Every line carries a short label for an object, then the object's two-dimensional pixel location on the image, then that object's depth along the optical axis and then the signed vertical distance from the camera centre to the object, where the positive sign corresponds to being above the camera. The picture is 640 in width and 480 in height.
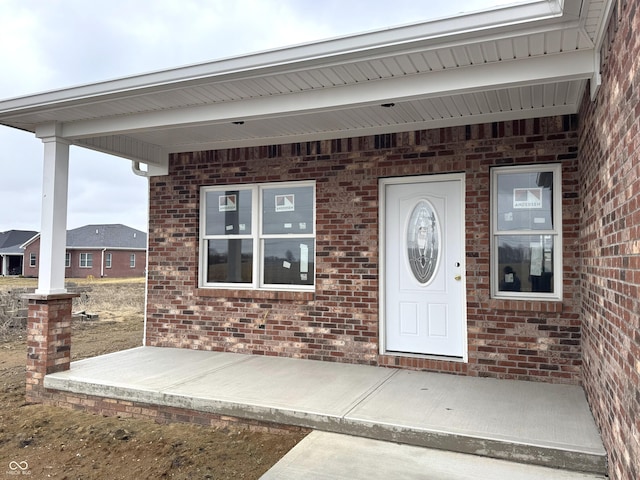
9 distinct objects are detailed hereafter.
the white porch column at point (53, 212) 5.42 +0.54
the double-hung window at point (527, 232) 5.14 +0.33
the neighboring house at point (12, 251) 52.44 +0.92
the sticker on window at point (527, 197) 5.23 +0.70
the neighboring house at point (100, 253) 45.16 +0.66
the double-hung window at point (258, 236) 6.46 +0.34
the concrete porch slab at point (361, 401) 3.51 -1.26
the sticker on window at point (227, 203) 6.87 +0.82
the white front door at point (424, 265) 5.54 -0.04
